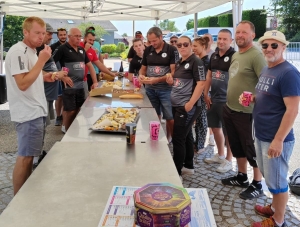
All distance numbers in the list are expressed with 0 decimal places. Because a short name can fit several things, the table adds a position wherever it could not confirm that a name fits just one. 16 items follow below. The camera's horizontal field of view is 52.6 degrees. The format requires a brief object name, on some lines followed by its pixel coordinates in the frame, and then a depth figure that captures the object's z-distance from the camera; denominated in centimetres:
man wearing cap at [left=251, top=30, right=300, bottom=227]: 216
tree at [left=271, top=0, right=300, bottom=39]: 2139
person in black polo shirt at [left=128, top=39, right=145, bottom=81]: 547
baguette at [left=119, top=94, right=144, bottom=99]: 394
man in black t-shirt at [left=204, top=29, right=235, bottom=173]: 357
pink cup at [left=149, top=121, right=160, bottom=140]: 229
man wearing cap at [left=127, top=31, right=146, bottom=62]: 607
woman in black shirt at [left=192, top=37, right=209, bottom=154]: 444
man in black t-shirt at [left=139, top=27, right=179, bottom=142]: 395
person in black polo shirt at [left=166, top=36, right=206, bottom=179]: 320
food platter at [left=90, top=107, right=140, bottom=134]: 246
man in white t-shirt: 238
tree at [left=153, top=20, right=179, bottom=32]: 8098
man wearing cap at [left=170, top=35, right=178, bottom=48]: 601
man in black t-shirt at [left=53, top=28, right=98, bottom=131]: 439
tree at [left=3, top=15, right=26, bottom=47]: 2838
